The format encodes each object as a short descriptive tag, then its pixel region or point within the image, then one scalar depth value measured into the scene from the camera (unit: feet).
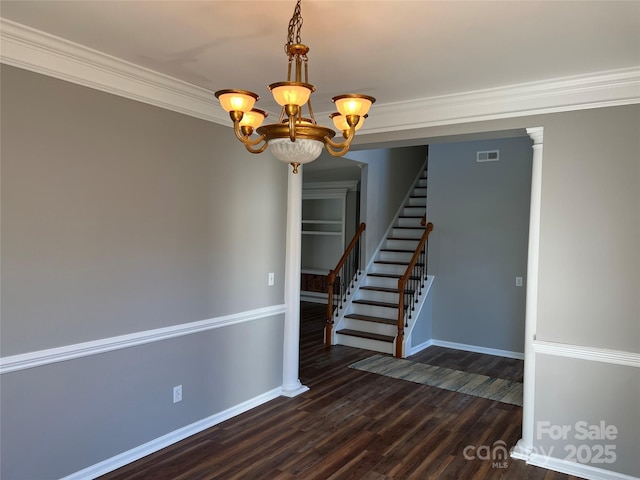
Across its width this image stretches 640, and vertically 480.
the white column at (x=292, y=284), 14.07
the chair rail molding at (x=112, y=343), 8.14
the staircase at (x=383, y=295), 19.93
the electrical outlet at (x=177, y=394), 10.97
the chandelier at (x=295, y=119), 5.82
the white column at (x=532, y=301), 10.44
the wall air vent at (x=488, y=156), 19.30
